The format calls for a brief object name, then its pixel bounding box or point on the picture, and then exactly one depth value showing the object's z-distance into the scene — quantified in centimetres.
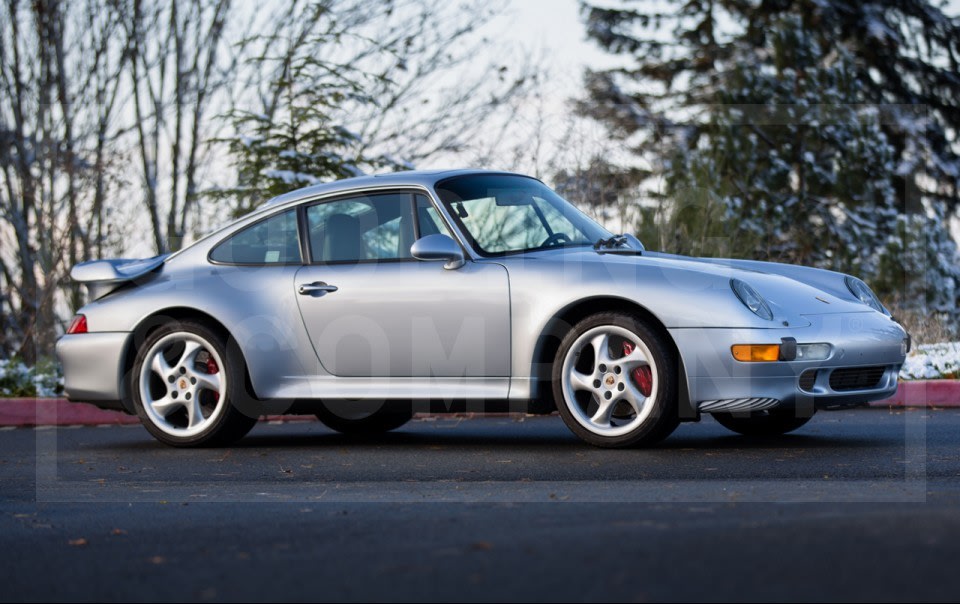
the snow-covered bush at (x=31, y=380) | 1091
